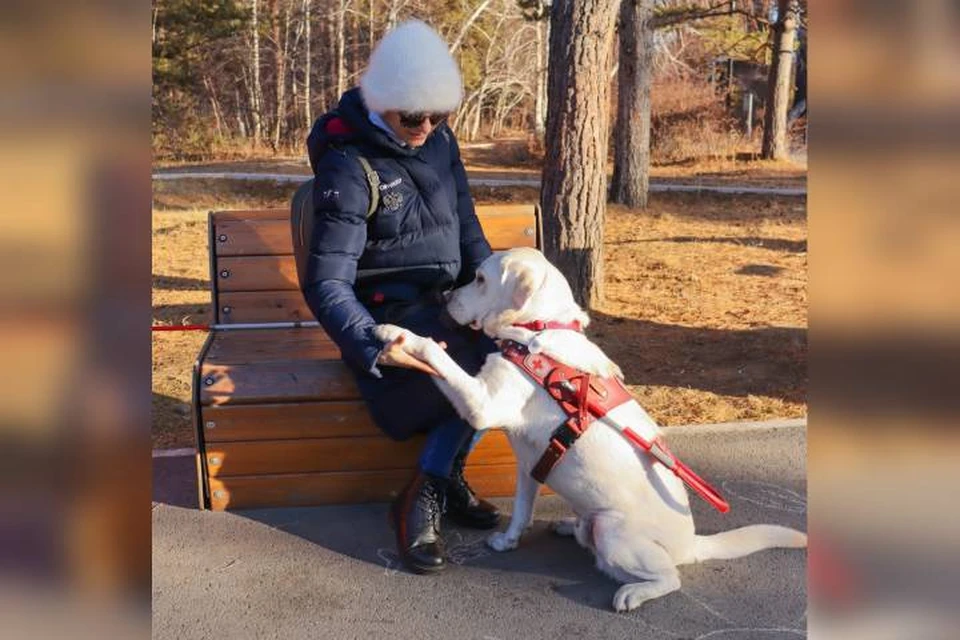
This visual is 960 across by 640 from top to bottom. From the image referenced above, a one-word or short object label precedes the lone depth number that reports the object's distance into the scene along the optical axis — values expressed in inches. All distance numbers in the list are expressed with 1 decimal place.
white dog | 135.7
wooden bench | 161.6
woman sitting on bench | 147.6
